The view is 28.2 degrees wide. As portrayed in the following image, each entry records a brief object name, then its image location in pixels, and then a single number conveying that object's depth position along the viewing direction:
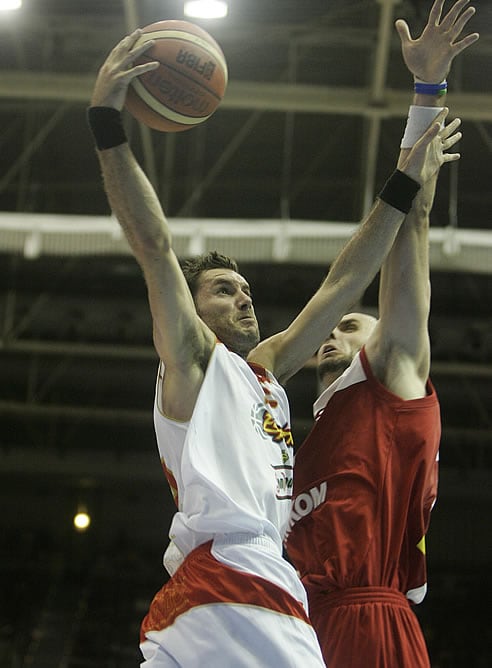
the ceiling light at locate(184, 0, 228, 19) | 9.98
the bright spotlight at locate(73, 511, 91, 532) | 23.19
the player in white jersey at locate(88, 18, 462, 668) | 3.14
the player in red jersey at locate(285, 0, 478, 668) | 3.78
